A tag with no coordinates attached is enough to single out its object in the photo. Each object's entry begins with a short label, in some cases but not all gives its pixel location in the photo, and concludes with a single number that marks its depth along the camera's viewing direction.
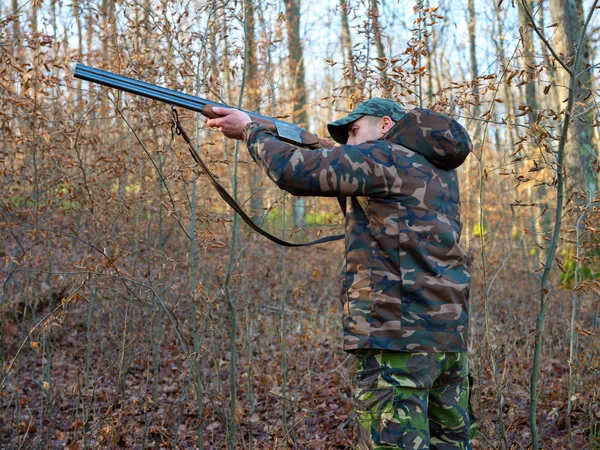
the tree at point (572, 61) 4.56
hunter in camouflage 2.45
